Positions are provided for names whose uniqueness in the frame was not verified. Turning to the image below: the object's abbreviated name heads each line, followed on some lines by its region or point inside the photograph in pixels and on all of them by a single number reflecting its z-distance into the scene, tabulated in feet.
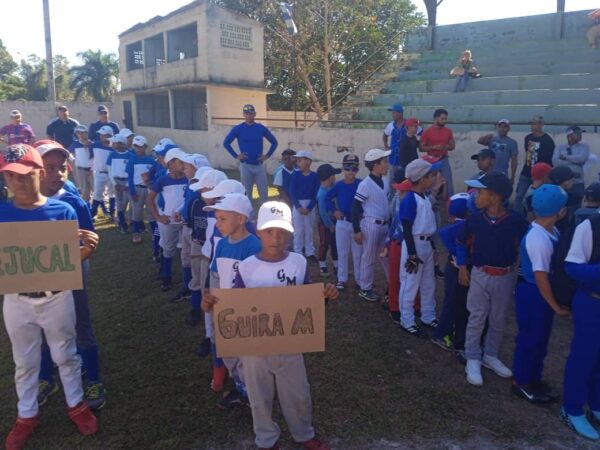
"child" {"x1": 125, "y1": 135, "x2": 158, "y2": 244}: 25.13
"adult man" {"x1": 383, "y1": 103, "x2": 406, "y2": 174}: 30.71
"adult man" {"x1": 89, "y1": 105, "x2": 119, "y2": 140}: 32.35
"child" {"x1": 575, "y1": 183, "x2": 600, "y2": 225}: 13.41
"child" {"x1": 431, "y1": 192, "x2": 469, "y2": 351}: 15.11
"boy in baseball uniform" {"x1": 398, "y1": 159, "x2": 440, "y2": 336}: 15.67
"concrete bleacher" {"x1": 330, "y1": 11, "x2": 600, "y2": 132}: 39.29
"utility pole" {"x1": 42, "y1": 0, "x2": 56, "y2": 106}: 62.54
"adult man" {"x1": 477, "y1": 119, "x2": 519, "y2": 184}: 29.30
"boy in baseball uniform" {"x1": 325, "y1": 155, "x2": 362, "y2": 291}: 19.77
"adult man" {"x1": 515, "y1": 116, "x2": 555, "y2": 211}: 27.50
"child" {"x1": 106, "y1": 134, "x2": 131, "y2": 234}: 27.76
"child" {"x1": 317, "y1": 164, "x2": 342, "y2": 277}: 21.85
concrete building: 65.05
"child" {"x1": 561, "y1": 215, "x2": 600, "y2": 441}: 10.39
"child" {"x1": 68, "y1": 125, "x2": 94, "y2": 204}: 32.07
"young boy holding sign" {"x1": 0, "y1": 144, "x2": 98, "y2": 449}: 10.28
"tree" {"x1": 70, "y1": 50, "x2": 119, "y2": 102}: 124.67
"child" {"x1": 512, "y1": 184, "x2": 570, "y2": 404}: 11.44
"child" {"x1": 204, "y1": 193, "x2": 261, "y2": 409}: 11.28
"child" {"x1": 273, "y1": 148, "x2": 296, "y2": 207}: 24.80
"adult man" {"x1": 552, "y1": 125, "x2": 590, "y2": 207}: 25.39
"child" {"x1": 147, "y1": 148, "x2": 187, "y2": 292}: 19.72
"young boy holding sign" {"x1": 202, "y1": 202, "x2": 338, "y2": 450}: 10.04
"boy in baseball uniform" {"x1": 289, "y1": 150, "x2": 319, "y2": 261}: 23.02
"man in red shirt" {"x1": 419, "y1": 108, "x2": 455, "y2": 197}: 28.53
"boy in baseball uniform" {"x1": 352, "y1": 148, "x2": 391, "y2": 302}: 18.16
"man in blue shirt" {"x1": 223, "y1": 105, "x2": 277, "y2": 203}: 28.96
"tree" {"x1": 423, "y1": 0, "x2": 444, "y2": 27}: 71.97
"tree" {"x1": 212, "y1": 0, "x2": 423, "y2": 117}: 82.02
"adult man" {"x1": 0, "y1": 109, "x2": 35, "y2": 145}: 32.60
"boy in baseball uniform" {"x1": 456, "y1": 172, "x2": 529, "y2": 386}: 12.84
